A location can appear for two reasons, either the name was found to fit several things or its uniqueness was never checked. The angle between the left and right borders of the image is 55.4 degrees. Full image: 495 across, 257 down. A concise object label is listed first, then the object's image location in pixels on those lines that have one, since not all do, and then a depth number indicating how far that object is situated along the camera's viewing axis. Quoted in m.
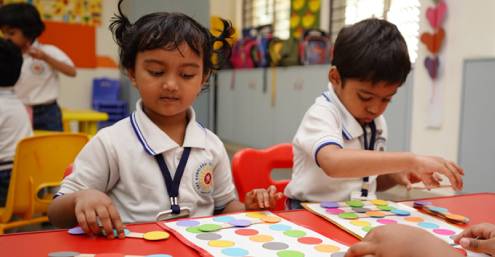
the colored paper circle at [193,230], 0.65
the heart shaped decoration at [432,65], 2.85
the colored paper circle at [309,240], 0.62
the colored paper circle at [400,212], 0.79
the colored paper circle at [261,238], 0.62
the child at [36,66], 2.28
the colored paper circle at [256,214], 0.74
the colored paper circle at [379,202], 0.85
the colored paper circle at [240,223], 0.68
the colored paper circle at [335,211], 0.78
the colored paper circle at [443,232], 0.70
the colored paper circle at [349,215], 0.75
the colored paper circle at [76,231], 0.63
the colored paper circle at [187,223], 0.68
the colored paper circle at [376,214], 0.77
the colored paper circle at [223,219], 0.71
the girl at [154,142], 0.86
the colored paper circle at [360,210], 0.79
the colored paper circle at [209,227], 0.65
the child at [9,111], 1.72
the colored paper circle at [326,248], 0.59
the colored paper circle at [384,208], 0.82
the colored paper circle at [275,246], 0.59
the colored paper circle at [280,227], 0.67
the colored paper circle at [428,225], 0.73
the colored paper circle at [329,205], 0.82
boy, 0.96
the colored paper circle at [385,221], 0.74
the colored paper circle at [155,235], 0.61
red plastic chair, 1.15
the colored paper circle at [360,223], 0.71
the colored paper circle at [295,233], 0.65
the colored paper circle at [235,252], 0.56
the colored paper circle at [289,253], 0.56
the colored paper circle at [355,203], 0.83
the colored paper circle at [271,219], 0.71
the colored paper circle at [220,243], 0.59
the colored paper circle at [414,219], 0.77
